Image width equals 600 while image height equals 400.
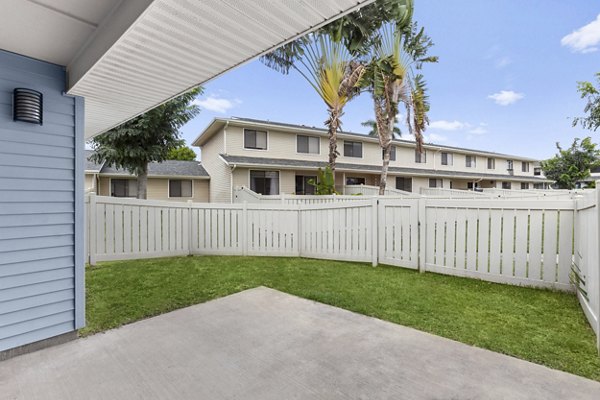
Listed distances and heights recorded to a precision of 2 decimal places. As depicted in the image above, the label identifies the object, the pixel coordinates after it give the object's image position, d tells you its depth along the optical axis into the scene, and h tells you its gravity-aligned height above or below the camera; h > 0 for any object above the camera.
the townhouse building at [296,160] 15.19 +2.46
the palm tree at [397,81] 11.69 +5.06
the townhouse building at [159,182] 16.03 +0.89
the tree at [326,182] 12.52 +0.65
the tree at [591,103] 20.62 +7.04
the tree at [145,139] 11.65 +2.46
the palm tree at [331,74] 12.22 +5.46
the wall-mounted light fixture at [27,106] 2.47 +0.80
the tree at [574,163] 32.56 +4.13
